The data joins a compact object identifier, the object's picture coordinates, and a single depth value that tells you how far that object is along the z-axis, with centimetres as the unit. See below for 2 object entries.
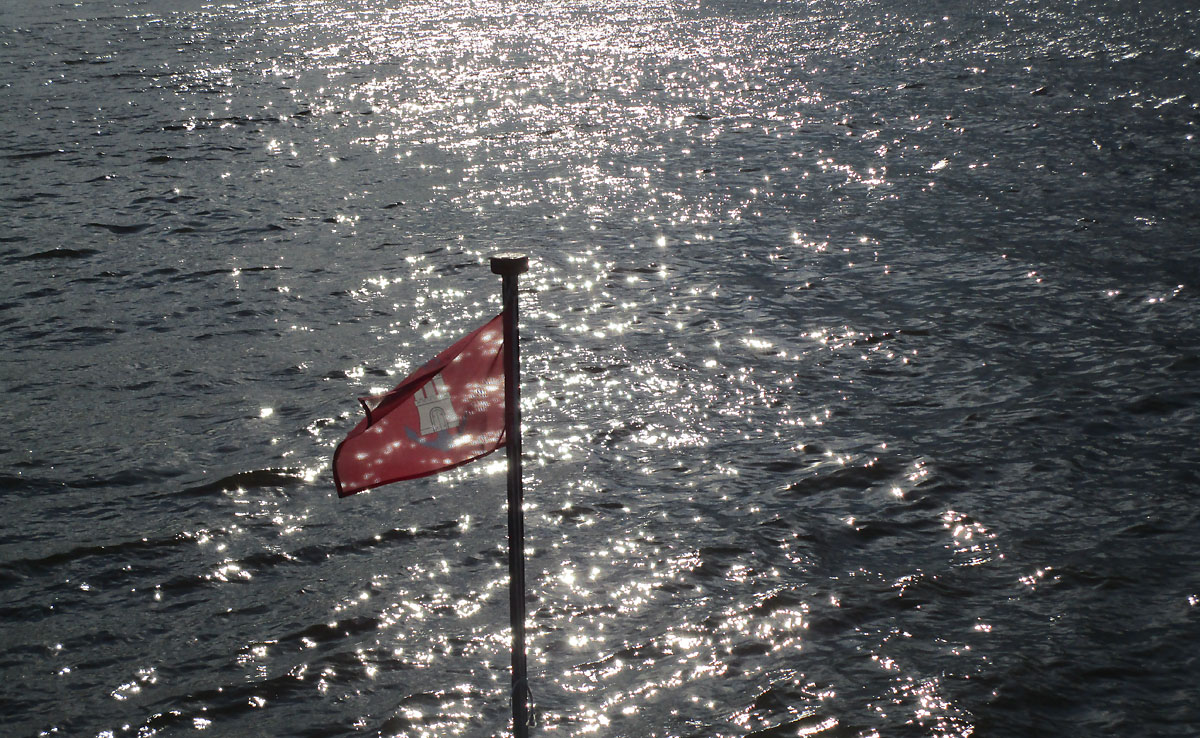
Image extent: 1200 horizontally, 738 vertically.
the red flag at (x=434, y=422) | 554
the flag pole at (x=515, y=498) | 529
